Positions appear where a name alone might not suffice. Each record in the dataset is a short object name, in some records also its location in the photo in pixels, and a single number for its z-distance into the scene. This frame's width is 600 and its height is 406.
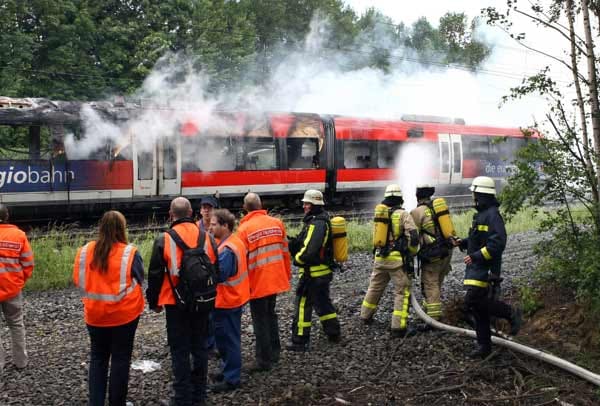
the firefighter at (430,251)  6.94
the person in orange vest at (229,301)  5.25
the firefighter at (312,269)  6.20
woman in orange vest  4.45
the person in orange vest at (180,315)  4.65
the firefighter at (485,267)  5.64
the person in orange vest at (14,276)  5.53
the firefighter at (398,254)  6.59
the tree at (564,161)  6.43
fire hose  4.87
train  14.05
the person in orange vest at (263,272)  5.71
